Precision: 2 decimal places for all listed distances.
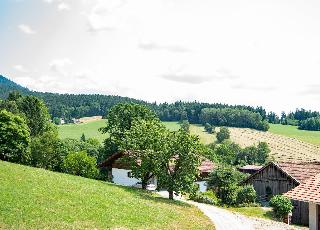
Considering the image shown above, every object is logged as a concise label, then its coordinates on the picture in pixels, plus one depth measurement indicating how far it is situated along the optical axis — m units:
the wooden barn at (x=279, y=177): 52.22
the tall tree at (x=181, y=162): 47.50
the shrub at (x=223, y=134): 158.00
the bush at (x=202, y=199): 54.03
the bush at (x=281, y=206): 45.50
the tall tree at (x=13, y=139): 63.59
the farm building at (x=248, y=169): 112.56
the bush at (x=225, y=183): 55.85
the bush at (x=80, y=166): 66.31
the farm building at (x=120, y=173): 65.44
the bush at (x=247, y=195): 54.34
